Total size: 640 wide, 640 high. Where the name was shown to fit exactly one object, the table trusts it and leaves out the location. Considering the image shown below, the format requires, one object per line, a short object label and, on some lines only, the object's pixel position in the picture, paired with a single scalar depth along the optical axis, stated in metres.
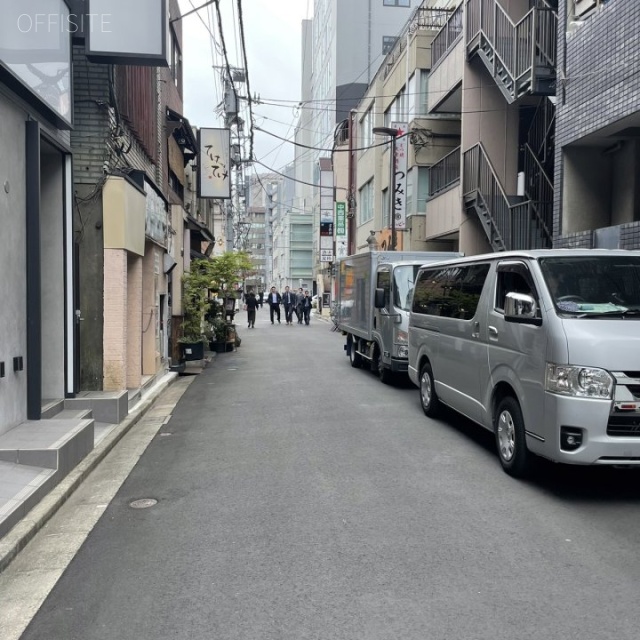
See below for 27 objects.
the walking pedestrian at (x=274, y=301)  32.62
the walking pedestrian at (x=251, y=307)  30.27
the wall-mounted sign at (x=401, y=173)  23.10
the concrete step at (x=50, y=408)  7.47
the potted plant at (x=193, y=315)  15.46
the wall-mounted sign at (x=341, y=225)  36.31
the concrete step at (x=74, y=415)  7.41
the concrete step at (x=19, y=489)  4.65
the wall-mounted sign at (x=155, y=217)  10.95
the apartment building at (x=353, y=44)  50.47
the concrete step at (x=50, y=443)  5.75
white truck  11.98
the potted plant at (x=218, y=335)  19.09
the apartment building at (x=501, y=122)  13.57
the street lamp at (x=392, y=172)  21.94
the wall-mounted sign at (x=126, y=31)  8.25
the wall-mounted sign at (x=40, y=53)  6.18
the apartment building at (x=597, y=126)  9.75
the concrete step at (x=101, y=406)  8.33
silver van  5.10
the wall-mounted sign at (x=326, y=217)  39.47
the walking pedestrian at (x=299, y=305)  32.83
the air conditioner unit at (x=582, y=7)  10.92
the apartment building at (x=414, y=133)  22.83
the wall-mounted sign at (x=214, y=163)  20.05
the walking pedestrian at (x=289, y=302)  32.22
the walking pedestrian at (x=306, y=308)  32.26
